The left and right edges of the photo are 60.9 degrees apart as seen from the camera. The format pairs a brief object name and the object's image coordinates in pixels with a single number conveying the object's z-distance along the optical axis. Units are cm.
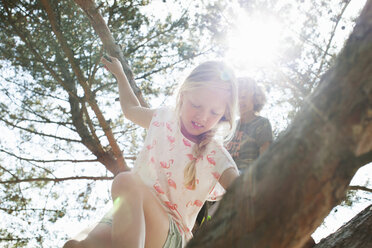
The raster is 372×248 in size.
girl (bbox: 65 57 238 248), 109
